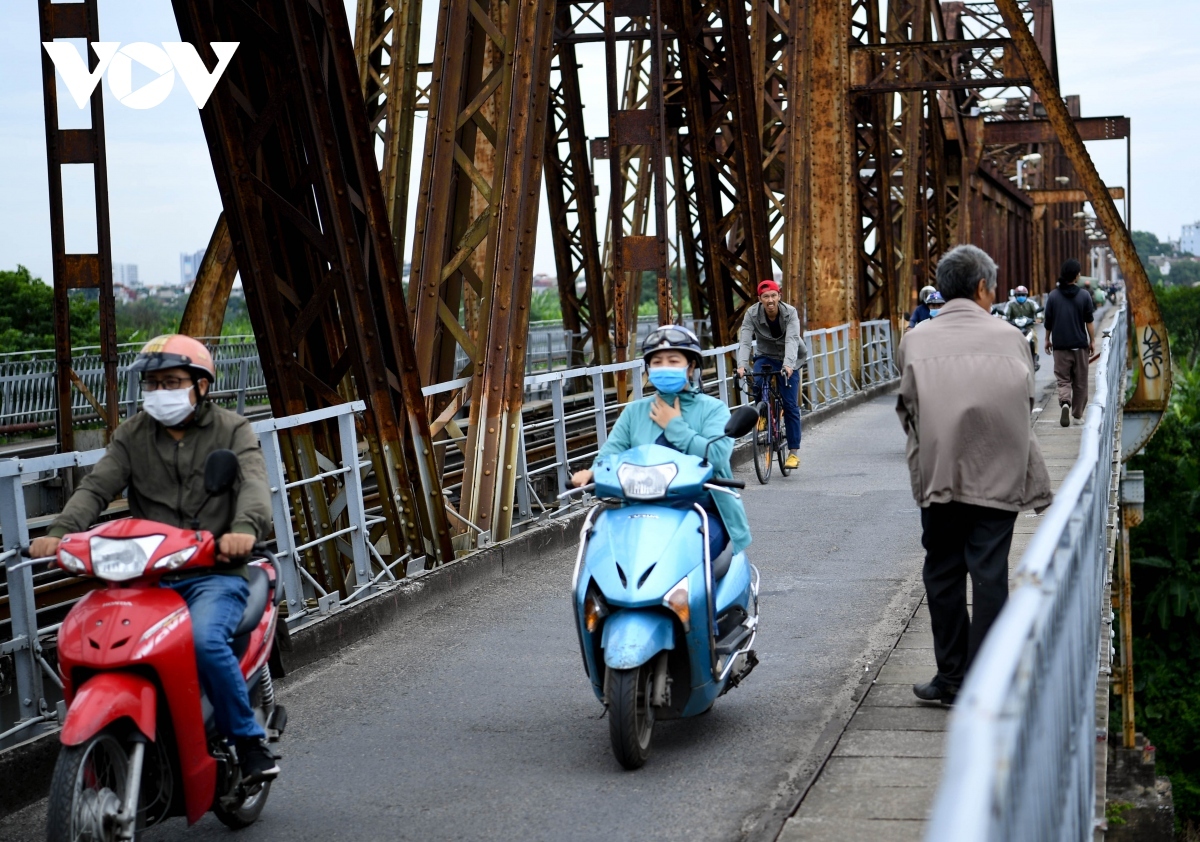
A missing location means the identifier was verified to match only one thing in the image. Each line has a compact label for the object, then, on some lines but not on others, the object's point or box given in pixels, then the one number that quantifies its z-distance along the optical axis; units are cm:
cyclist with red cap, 1385
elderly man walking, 554
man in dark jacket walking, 1638
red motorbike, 399
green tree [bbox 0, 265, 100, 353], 3588
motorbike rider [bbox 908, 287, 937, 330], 1699
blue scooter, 528
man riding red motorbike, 445
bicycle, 1398
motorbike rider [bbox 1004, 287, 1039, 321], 1955
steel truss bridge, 809
